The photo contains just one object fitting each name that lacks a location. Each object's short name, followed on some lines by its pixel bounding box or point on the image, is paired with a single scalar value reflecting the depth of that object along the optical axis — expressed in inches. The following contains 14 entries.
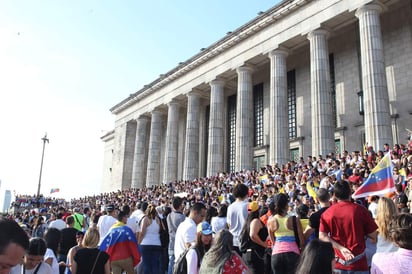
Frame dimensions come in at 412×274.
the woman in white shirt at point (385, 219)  154.4
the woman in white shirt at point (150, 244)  315.9
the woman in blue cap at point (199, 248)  175.1
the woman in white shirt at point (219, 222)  288.8
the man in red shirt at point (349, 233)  186.9
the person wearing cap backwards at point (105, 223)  339.9
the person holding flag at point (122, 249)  262.7
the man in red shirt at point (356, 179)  499.3
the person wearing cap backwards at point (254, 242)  243.0
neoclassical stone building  891.4
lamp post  1674.5
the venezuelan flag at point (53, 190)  1659.2
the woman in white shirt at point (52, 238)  250.4
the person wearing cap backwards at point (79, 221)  436.8
